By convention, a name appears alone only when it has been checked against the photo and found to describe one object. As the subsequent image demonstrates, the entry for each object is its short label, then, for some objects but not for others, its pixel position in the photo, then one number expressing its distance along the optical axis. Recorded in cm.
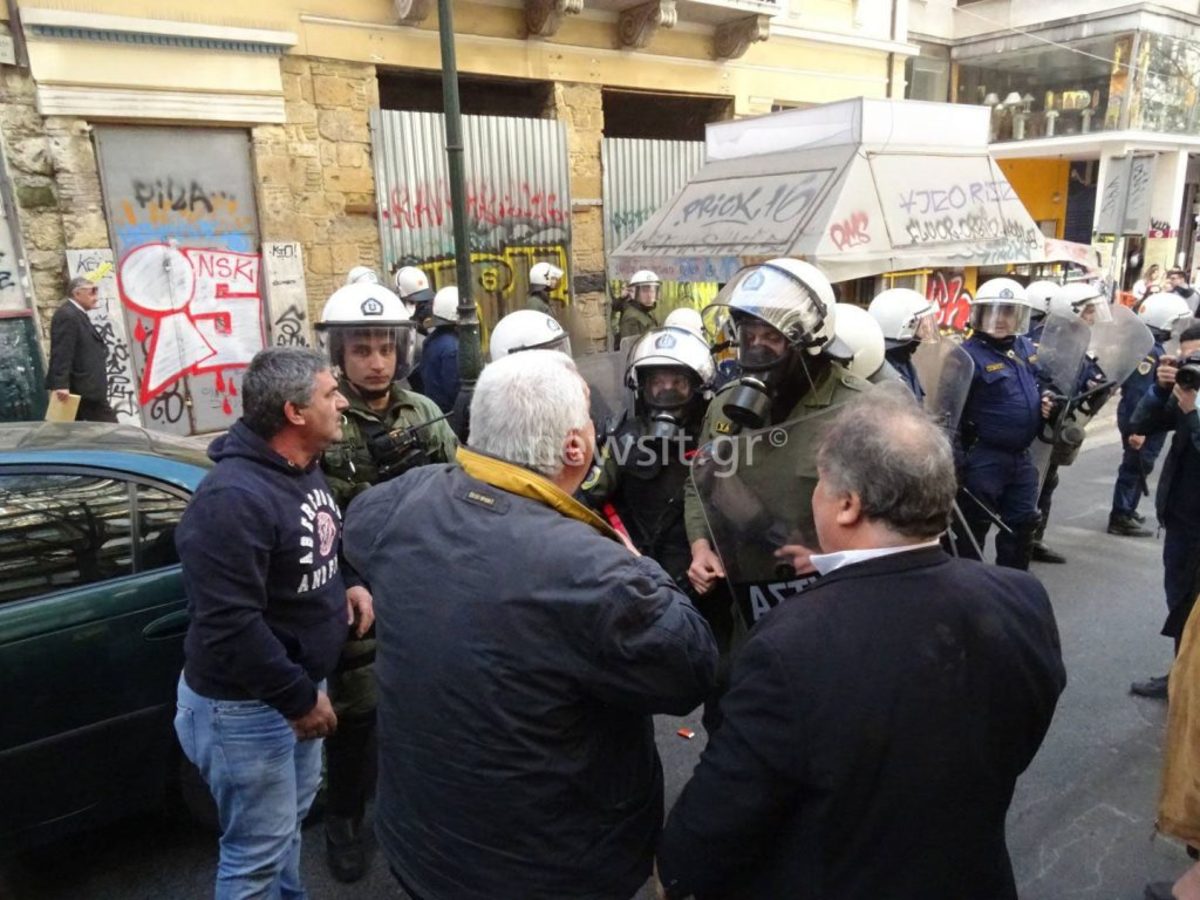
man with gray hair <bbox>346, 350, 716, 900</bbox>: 144
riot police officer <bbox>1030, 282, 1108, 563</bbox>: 513
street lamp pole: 552
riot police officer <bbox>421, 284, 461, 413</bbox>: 579
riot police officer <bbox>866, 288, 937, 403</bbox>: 427
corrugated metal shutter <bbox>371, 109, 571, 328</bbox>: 869
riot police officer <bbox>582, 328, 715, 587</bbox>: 311
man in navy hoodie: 200
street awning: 705
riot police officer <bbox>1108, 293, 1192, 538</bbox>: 596
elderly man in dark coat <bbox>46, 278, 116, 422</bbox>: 633
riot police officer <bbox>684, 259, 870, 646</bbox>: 234
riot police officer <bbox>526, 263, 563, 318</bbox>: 722
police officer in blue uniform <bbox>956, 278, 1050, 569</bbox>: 445
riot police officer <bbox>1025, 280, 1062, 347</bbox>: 556
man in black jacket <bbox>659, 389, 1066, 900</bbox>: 128
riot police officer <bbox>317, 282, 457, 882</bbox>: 281
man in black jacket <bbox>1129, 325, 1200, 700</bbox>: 372
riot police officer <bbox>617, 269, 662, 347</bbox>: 804
